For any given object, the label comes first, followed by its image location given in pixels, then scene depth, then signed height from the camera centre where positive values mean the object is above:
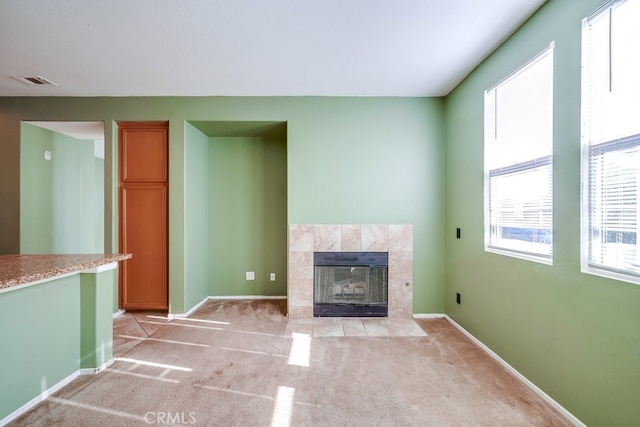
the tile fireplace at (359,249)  3.38 -0.46
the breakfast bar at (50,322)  1.64 -0.77
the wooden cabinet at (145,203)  3.44 +0.10
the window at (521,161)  1.91 +0.40
